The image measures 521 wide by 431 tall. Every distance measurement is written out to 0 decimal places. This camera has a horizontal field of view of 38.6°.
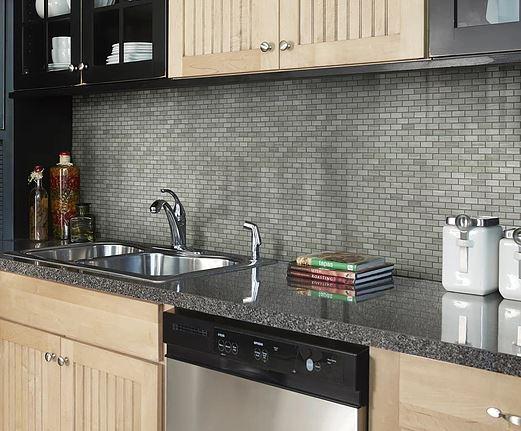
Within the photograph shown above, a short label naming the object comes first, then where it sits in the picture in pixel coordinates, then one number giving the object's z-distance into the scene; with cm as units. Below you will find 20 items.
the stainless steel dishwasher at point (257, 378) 169
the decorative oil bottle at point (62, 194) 316
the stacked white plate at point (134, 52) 259
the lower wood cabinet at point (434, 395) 148
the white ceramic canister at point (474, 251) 195
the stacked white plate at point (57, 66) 291
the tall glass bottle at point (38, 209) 311
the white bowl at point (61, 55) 290
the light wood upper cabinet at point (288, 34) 198
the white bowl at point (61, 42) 289
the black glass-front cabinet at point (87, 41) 258
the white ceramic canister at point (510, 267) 188
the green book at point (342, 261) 216
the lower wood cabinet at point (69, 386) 218
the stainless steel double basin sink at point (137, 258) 264
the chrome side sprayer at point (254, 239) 253
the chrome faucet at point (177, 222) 279
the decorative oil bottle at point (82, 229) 311
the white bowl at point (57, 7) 290
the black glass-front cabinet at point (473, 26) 181
